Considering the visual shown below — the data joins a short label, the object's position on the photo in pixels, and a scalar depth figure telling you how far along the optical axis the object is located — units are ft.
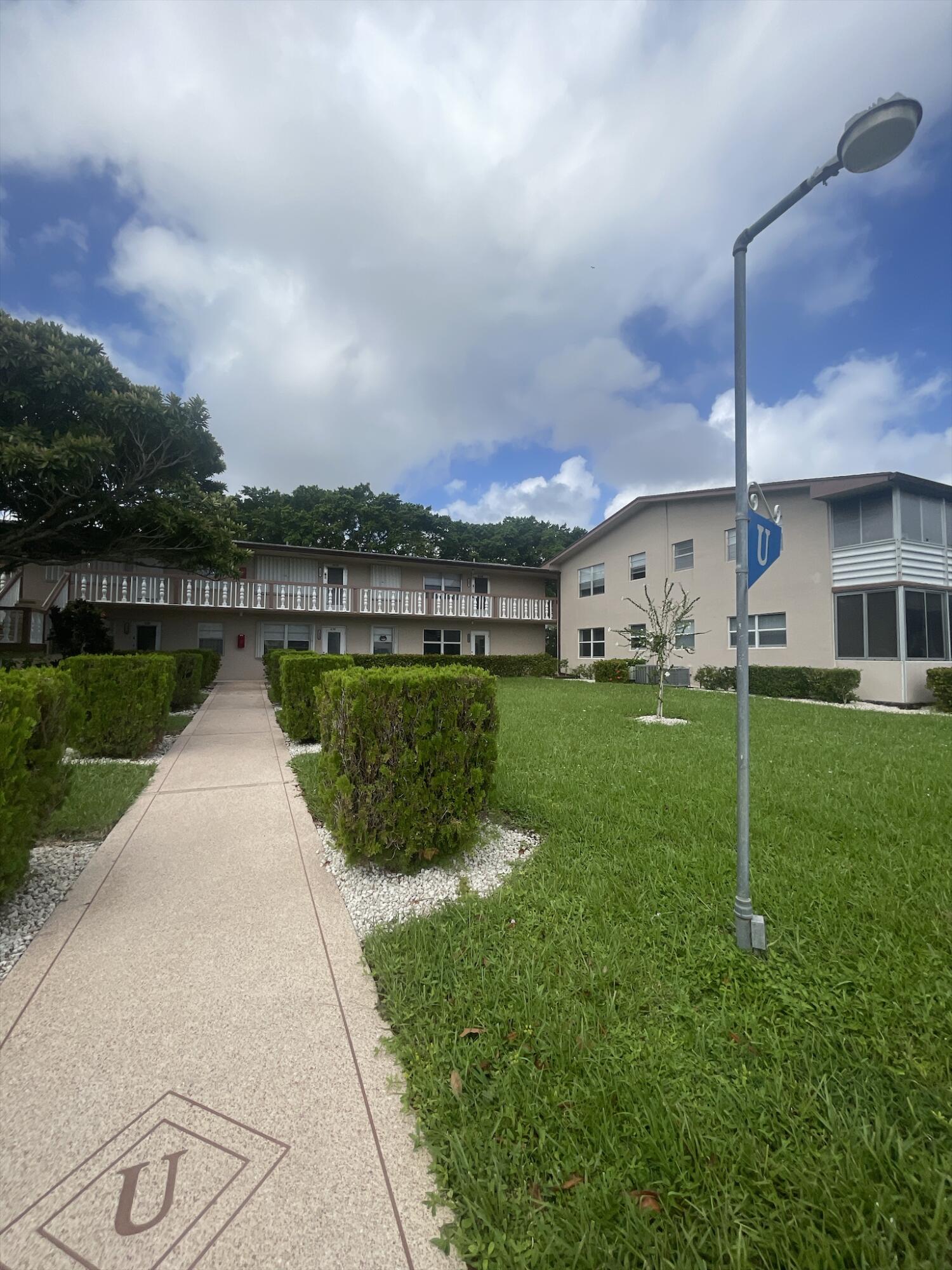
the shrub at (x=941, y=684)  41.57
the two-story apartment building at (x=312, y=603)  59.98
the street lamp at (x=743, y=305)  7.41
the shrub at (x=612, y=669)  65.26
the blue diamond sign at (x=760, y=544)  8.94
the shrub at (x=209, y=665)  49.49
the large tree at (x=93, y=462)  28.86
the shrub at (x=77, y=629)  51.26
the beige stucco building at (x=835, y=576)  45.03
